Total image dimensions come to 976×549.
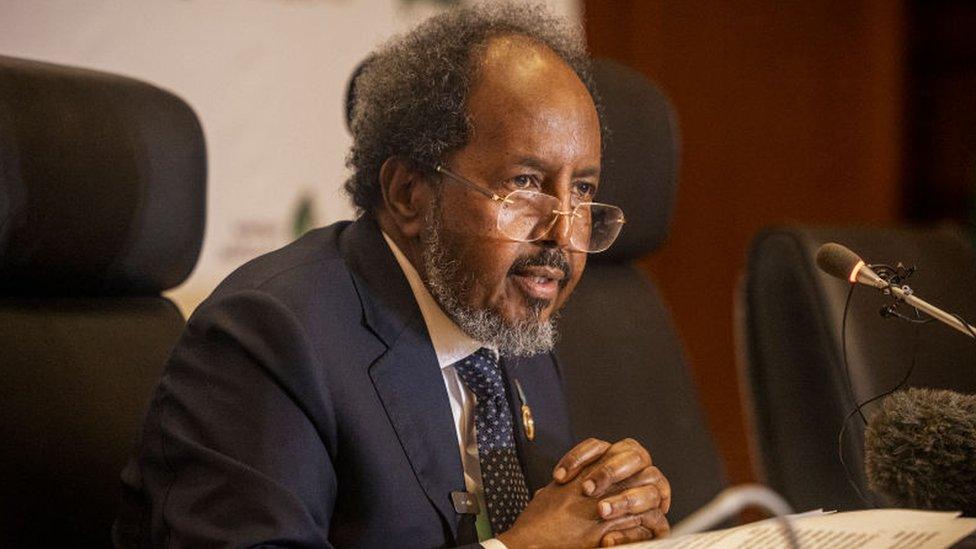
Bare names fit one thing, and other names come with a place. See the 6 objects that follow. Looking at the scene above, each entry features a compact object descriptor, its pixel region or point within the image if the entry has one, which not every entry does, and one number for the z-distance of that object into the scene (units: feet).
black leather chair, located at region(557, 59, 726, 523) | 14.78
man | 13.36
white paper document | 12.98
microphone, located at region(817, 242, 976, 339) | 13.50
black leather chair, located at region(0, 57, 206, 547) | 13.66
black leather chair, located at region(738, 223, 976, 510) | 14.50
